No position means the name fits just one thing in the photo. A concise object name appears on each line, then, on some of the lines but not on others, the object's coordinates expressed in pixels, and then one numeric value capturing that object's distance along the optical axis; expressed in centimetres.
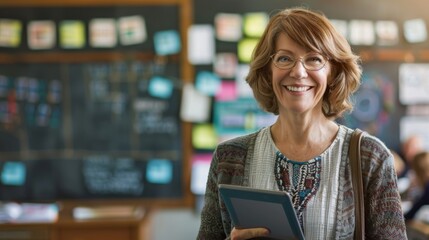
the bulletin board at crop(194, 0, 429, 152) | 423
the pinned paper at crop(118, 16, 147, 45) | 422
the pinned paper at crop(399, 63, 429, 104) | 424
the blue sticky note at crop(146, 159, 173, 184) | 425
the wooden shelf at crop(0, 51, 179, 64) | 423
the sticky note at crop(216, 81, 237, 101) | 425
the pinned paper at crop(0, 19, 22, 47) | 423
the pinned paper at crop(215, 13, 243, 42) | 422
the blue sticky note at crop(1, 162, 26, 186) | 425
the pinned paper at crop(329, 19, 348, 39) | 422
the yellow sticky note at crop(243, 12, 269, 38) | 423
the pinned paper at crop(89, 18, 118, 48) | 423
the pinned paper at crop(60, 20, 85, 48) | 423
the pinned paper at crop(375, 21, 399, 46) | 423
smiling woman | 146
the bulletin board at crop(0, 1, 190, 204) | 424
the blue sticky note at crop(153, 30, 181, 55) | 420
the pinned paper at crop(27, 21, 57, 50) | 424
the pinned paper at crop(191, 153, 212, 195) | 423
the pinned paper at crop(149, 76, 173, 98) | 424
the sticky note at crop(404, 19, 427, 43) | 424
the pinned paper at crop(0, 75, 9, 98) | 424
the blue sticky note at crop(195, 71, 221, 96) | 423
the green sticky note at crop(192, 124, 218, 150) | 424
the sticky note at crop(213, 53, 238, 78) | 423
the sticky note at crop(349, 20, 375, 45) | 423
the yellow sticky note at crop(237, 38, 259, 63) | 424
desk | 392
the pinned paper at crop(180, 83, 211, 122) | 422
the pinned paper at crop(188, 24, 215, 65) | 421
